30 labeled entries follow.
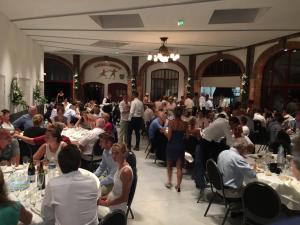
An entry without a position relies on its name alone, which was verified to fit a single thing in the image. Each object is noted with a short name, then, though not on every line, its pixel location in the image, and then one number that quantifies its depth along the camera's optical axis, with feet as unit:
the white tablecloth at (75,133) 20.61
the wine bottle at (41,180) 10.79
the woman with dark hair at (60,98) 50.00
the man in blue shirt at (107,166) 13.17
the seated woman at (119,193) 10.90
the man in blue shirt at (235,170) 13.50
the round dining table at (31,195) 9.00
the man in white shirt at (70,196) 8.04
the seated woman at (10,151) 13.87
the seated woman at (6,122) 20.10
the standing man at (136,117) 29.45
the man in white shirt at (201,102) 47.98
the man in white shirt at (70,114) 29.61
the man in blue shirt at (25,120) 22.13
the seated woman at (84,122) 25.85
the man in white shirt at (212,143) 17.72
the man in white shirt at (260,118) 29.20
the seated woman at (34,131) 17.15
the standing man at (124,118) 30.87
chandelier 32.65
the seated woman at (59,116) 25.22
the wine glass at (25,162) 13.25
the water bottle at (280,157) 15.78
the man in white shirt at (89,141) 18.10
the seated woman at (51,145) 13.80
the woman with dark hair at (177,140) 18.56
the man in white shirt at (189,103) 42.33
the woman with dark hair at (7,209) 6.50
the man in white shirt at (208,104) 46.96
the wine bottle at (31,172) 11.43
